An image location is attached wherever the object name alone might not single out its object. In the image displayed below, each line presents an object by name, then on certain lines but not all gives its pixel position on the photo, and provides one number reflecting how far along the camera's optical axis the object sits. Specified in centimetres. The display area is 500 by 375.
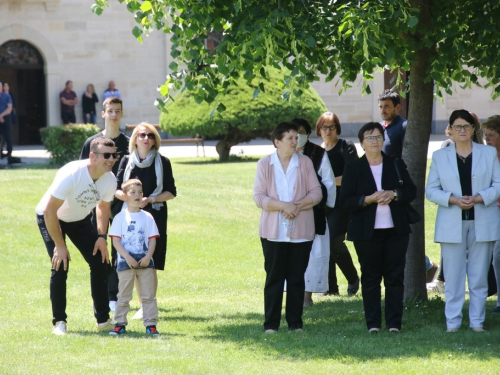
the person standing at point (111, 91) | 5853
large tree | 1415
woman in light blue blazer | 1504
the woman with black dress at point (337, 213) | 1828
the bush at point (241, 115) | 4403
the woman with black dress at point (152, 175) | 1692
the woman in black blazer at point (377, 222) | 1485
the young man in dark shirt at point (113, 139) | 1736
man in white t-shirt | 1488
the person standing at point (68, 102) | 5844
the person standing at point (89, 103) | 5881
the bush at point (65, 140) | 4116
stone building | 5941
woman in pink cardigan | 1497
